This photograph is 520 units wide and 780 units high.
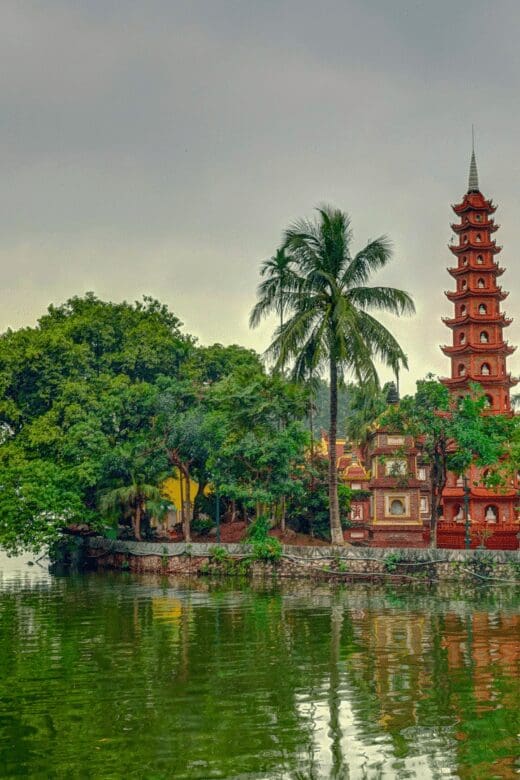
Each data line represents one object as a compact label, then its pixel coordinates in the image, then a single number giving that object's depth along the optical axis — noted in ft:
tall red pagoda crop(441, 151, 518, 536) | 134.92
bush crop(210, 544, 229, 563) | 117.50
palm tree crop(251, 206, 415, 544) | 107.76
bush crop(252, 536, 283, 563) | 113.39
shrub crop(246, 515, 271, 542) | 117.80
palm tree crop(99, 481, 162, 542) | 127.54
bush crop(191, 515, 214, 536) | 149.19
